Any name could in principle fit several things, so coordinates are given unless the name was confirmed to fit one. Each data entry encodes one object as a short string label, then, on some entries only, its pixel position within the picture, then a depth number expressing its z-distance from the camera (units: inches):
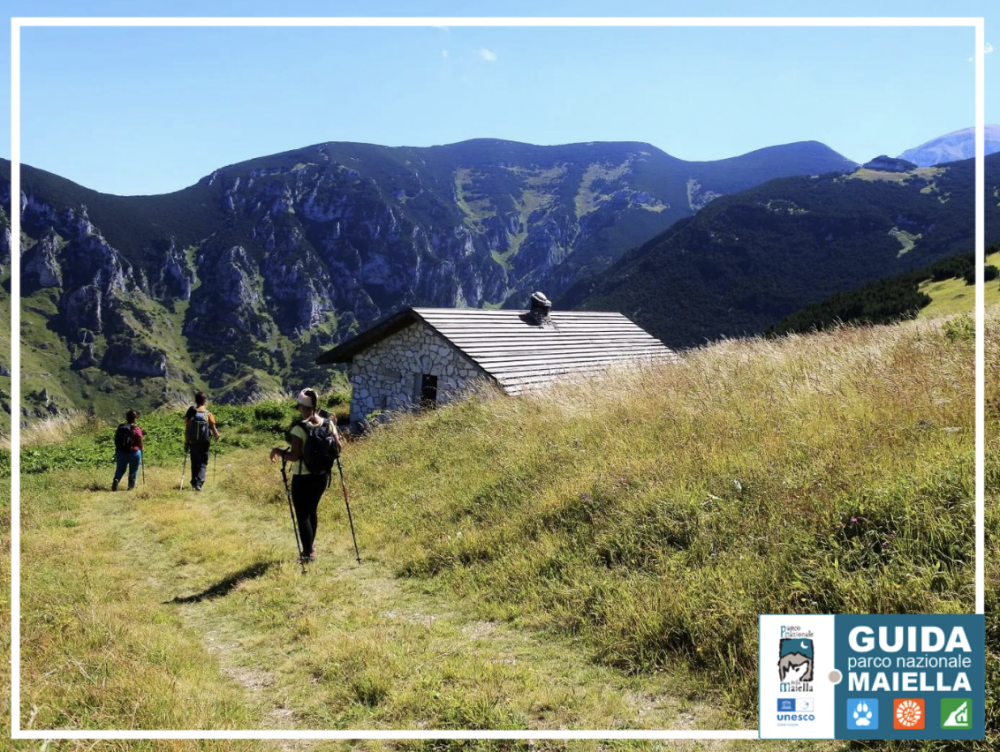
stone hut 706.8
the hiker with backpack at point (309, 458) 289.9
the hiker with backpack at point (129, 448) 501.0
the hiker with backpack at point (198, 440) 511.2
